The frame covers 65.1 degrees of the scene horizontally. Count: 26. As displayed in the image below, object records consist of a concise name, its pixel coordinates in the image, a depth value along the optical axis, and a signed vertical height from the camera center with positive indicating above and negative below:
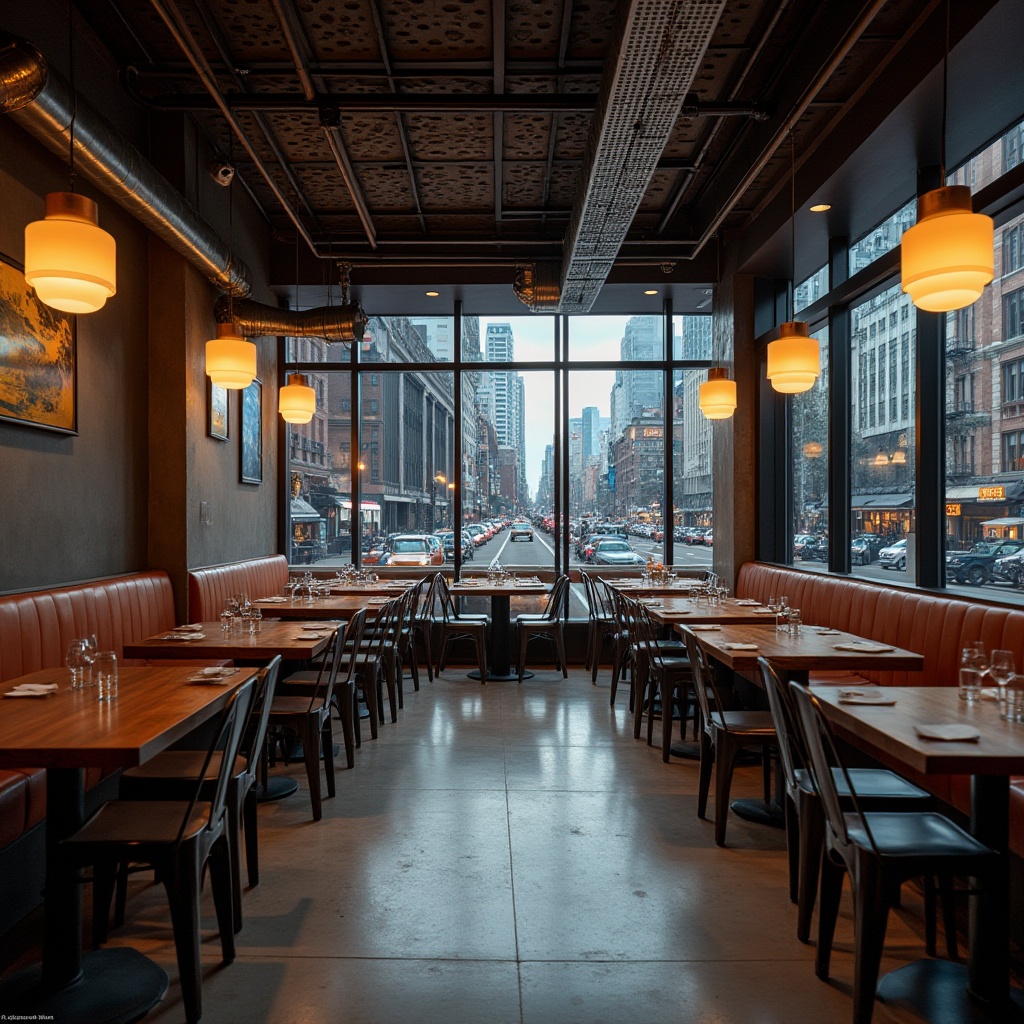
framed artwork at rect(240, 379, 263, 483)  7.64 +0.81
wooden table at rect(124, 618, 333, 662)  4.18 -0.70
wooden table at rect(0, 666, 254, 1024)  2.28 -0.96
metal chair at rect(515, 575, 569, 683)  7.57 -1.05
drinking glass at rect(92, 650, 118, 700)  2.98 -0.60
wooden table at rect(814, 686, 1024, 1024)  2.19 -0.99
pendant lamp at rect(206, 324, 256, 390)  5.56 +1.09
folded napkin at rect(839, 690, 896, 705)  2.90 -0.68
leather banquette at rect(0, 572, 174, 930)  2.93 -0.69
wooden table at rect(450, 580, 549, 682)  7.54 -1.10
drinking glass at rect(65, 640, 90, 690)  3.14 -0.58
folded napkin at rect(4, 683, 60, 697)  2.96 -0.65
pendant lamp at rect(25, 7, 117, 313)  3.25 +1.07
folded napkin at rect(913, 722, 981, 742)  2.33 -0.65
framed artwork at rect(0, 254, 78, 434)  4.34 +0.90
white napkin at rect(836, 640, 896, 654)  3.89 -0.67
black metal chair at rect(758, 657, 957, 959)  2.80 -1.01
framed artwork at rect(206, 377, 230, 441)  6.64 +0.89
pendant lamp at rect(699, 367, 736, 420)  6.91 +1.03
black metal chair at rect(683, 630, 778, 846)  3.72 -1.05
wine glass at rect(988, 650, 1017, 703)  2.73 -0.54
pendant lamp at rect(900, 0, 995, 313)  3.14 +1.04
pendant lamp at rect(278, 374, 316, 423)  7.07 +1.02
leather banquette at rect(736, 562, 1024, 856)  3.75 -0.67
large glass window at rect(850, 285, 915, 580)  5.70 +0.60
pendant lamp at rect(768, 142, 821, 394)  5.12 +0.99
